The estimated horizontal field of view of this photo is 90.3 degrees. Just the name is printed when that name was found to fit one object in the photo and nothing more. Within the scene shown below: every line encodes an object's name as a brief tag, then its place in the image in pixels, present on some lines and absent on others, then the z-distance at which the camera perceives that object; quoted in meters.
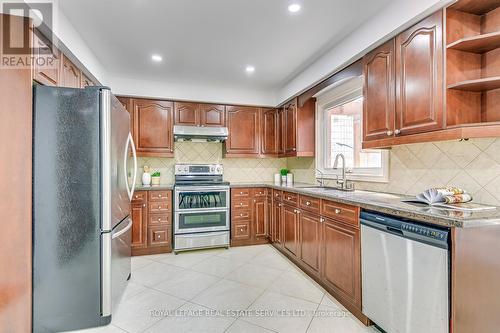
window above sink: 2.73
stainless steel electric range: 3.63
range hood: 3.84
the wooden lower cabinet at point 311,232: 2.08
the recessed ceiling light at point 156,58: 2.99
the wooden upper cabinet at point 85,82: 2.79
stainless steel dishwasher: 1.38
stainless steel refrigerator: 1.84
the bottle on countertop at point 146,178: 3.87
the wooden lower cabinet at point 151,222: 3.50
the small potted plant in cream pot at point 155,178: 4.00
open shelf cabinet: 1.63
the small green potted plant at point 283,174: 4.27
